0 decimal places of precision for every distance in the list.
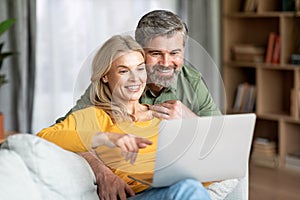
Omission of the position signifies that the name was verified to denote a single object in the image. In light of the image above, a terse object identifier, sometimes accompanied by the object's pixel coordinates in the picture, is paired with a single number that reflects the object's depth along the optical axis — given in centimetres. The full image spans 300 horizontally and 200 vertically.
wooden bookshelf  447
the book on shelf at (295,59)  436
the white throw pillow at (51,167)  180
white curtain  396
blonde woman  167
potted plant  322
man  169
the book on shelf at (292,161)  440
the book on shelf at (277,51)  452
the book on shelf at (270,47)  457
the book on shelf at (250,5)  469
